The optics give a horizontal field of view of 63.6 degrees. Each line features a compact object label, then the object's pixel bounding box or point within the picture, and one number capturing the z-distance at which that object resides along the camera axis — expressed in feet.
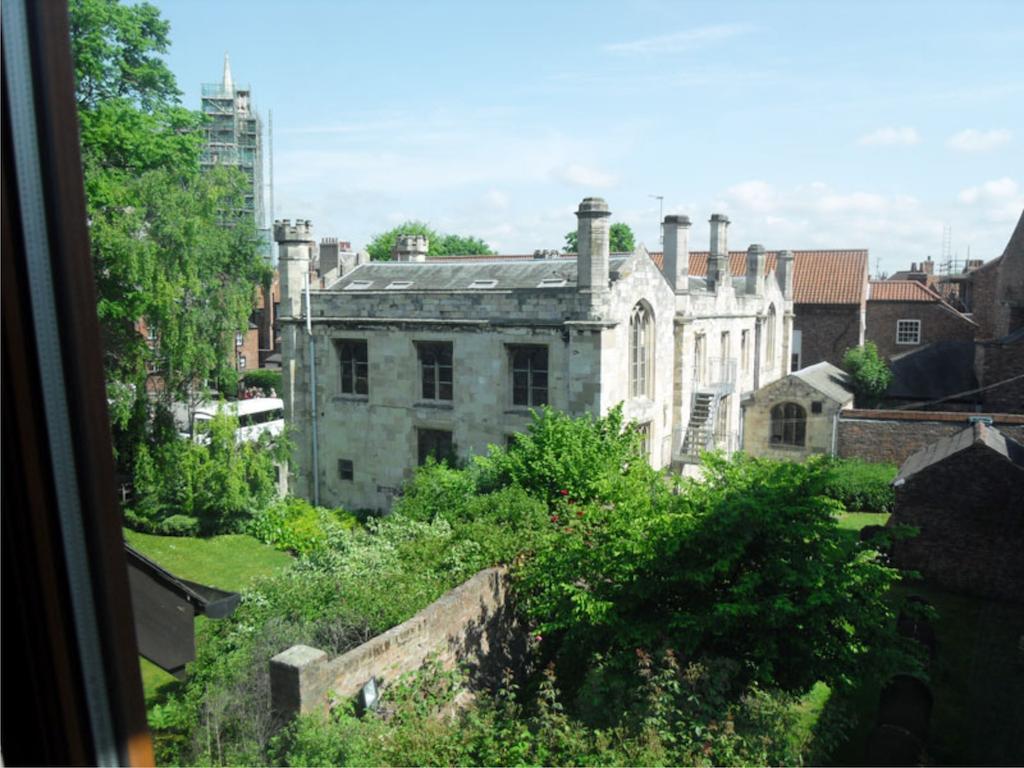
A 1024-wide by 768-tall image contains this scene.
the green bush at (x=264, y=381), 130.41
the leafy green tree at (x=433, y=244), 184.03
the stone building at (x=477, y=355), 58.90
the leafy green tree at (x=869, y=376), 99.04
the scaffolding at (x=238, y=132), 185.28
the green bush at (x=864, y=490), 76.74
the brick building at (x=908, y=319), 122.11
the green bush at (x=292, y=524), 64.59
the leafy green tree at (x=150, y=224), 59.00
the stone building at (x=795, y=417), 86.12
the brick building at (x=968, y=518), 55.21
